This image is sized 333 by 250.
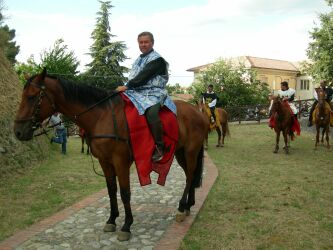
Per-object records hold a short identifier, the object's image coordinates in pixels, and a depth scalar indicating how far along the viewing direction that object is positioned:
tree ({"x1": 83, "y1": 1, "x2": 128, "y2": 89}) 42.78
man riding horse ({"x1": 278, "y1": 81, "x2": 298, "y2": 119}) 14.06
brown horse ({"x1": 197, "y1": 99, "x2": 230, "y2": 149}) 15.33
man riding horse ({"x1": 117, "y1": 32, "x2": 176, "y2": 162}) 5.30
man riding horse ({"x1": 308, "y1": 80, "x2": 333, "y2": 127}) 15.22
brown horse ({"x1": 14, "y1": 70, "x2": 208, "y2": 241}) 4.79
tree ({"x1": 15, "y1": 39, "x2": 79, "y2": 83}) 34.44
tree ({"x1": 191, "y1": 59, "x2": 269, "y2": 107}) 31.77
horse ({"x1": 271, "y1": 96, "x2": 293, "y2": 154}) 13.40
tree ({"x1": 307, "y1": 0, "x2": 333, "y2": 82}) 28.17
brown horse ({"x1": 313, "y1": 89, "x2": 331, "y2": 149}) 14.62
